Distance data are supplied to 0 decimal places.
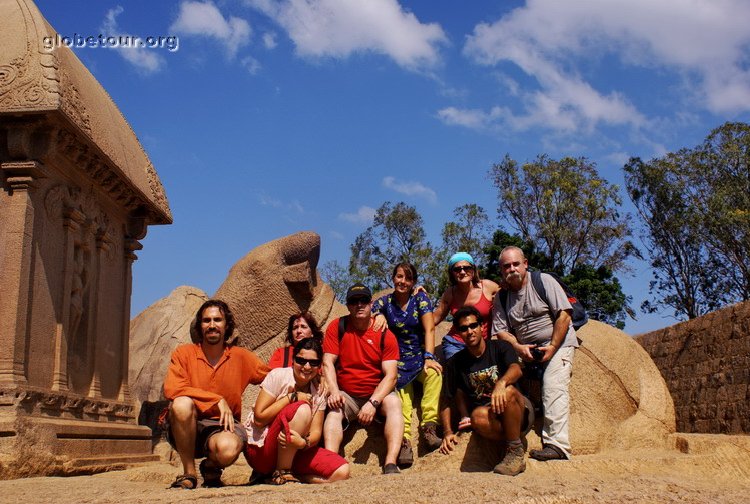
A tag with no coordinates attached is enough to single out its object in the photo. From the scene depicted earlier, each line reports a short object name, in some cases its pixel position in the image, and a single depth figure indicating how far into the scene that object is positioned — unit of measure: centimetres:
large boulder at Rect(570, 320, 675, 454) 599
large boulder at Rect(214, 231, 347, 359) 973
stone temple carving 646
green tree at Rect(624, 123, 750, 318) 2133
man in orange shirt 492
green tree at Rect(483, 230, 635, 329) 2339
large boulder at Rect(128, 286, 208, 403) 1270
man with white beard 532
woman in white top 484
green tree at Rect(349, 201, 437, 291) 2870
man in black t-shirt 495
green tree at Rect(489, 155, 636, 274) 2480
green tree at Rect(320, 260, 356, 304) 2991
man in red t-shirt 533
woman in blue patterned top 568
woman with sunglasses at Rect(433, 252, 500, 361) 591
